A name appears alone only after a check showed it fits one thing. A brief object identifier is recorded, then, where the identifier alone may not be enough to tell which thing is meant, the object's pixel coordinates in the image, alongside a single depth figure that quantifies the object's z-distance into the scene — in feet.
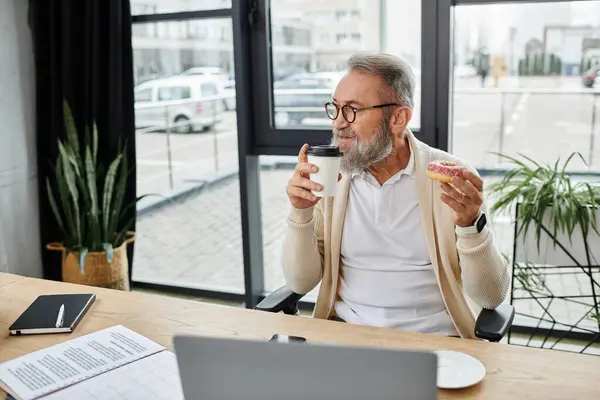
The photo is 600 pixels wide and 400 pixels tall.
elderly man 6.62
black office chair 5.63
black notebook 5.47
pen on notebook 5.49
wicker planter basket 11.25
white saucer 4.33
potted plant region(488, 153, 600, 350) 8.36
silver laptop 2.84
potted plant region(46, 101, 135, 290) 11.23
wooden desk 4.32
